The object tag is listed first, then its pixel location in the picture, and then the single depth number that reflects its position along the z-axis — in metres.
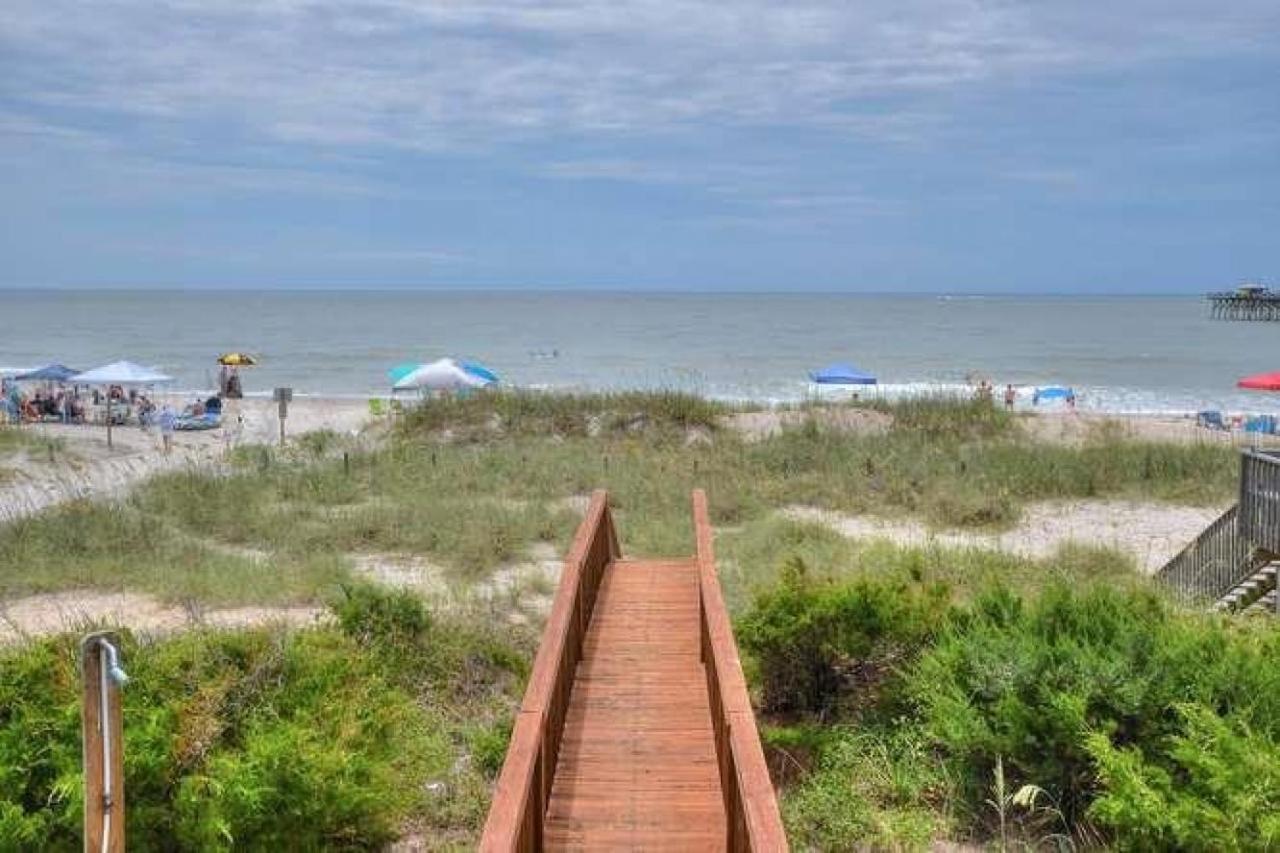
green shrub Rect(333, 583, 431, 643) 9.85
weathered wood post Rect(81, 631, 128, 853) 3.55
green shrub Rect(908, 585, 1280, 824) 7.13
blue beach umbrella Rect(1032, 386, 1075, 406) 45.44
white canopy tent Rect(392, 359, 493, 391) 34.34
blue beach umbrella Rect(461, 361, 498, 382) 36.69
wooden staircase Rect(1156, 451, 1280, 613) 12.67
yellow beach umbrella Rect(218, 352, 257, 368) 42.31
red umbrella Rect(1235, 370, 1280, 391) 24.98
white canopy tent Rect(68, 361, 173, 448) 33.26
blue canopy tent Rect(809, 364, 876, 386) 42.19
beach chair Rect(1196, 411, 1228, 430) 35.12
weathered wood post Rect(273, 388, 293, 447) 28.06
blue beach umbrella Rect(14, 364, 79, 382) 36.28
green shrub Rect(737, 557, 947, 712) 9.56
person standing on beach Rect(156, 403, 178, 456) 29.27
